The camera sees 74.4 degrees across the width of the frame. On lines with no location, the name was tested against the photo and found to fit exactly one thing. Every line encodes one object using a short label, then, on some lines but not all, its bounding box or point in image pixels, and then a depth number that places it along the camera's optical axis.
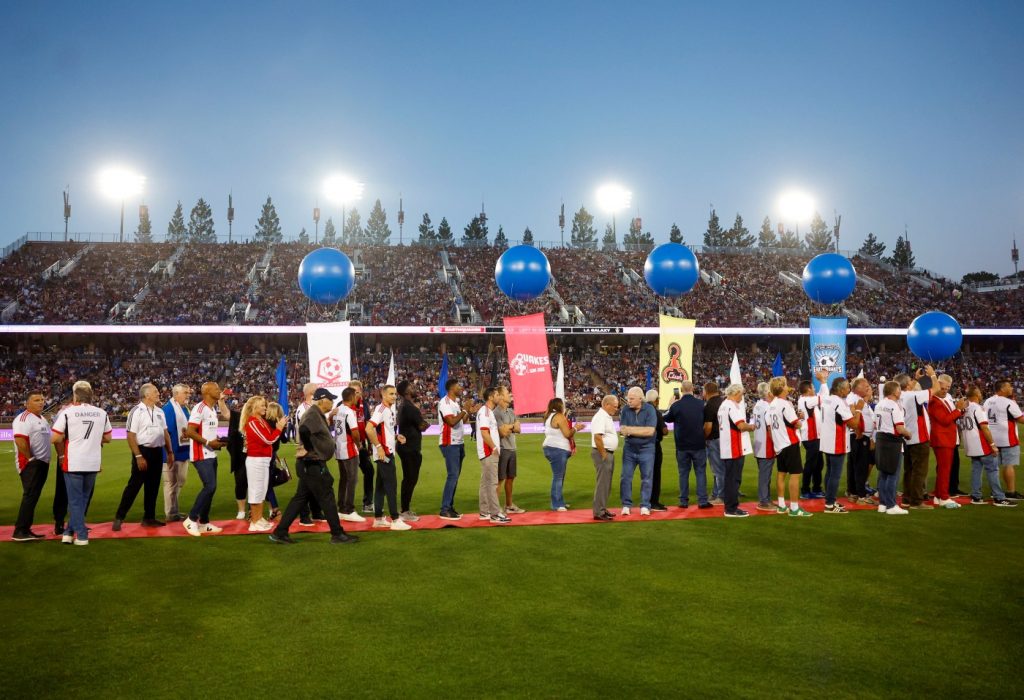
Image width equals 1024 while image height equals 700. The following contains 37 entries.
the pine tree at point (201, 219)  91.31
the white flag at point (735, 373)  20.78
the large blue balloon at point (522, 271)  14.99
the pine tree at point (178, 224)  97.11
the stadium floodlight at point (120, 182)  52.41
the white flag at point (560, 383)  20.60
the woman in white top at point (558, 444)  9.58
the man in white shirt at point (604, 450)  9.32
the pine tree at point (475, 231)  89.38
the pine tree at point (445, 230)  93.38
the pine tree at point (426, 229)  96.38
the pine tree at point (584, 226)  94.62
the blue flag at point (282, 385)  16.47
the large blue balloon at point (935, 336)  19.95
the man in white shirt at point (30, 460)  8.09
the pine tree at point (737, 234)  92.25
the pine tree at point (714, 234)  90.56
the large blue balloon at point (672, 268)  15.79
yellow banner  14.35
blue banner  16.53
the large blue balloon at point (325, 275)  13.66
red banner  14.38
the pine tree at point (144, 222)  93.25
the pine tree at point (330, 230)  94.42
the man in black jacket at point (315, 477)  7.87
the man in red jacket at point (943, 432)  10.05
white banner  12.03
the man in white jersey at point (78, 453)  7.84
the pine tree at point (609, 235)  91.97
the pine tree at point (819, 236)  93.50
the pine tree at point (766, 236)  96.38
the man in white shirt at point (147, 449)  8.52
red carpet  8.59
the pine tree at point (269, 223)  91.69
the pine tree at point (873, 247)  100.00
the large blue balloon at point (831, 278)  17.11
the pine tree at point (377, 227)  93.50
